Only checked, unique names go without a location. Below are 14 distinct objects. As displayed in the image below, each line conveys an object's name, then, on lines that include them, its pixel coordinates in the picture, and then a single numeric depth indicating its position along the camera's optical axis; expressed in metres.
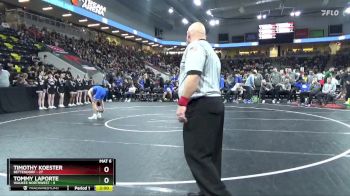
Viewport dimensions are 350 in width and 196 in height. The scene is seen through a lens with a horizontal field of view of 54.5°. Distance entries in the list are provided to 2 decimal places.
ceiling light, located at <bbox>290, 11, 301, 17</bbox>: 36.16
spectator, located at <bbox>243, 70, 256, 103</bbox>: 16.20
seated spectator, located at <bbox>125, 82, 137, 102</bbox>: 18.70
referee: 2.83
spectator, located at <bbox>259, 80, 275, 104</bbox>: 16.34
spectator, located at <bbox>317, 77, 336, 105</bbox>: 13.62
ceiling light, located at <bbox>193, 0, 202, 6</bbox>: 27.46
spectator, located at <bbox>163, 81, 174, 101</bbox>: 17.81
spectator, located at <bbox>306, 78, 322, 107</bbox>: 14.09
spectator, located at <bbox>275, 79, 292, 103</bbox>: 16.03
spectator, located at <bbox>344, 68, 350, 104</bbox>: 14.05
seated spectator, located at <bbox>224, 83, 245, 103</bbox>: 16.58
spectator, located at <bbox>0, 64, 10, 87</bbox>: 11.40
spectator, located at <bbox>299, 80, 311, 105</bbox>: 14.76
